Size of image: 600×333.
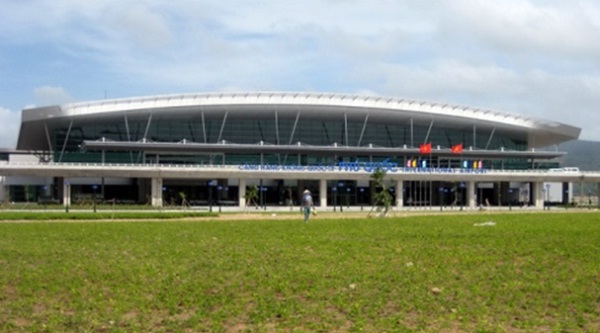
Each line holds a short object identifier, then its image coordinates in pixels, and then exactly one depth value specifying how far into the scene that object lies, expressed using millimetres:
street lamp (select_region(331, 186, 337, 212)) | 87075
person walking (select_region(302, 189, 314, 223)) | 39438
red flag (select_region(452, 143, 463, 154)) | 98256
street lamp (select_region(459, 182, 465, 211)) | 94906
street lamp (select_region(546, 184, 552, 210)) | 103944
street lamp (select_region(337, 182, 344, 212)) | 91375
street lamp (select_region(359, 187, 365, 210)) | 93319
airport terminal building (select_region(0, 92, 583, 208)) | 86438
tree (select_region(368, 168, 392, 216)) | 51781
